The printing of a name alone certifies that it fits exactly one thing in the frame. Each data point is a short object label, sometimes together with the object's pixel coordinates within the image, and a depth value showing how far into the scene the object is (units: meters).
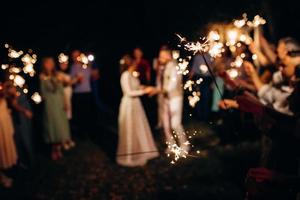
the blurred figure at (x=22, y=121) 7.33
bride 8.09
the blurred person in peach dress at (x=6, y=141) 6.98
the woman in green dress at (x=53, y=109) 8.52
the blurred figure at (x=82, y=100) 10.70
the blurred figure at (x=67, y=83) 9.45
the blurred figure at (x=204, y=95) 11.48
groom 8.41
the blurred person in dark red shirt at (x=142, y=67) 11.25
